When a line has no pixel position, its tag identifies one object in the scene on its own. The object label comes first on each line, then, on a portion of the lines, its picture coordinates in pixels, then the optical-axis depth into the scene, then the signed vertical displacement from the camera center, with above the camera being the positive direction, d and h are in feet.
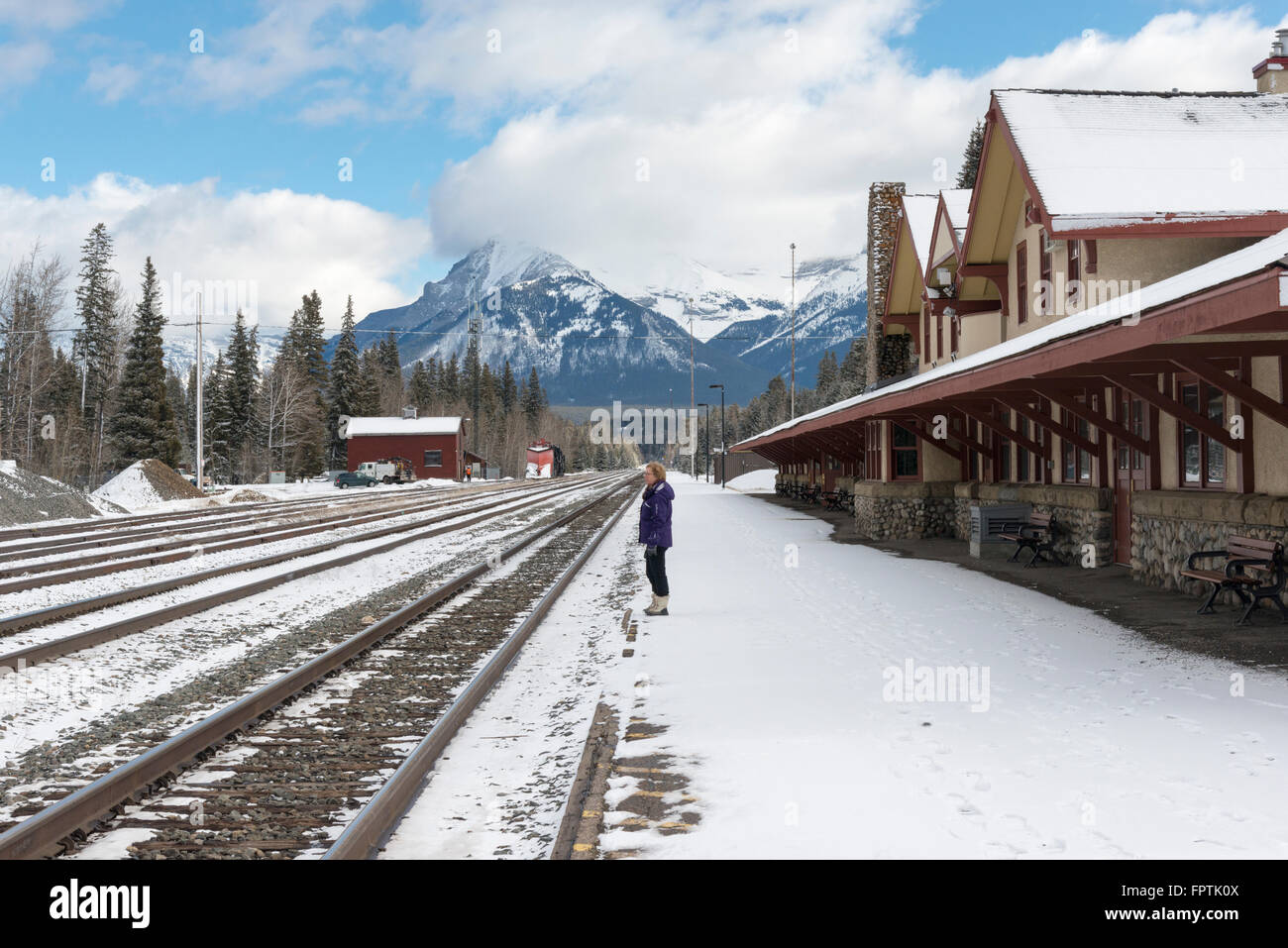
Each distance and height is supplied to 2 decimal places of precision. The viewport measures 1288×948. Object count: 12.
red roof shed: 267.39 +7.57
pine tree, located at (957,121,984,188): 202.37 +64.57
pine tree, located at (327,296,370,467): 303.27 +23.75
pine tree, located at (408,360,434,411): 409.69 +34.81
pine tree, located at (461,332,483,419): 470.80 +45.49
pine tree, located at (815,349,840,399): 365.85 +37.06
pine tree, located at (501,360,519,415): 520.42 +41.35
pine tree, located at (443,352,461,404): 451.53 +40.99
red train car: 347.40 +3.19
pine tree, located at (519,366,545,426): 530.68 +36.85
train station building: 30.99 +3.81
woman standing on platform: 38.24 -2.49
